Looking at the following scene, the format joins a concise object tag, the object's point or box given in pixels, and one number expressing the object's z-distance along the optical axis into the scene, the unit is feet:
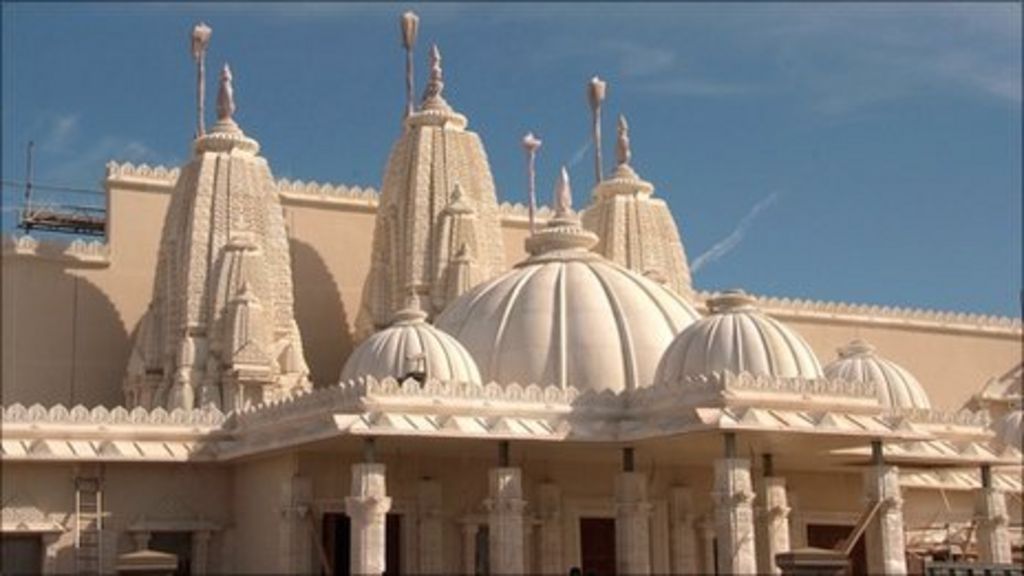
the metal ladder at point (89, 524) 102.73
